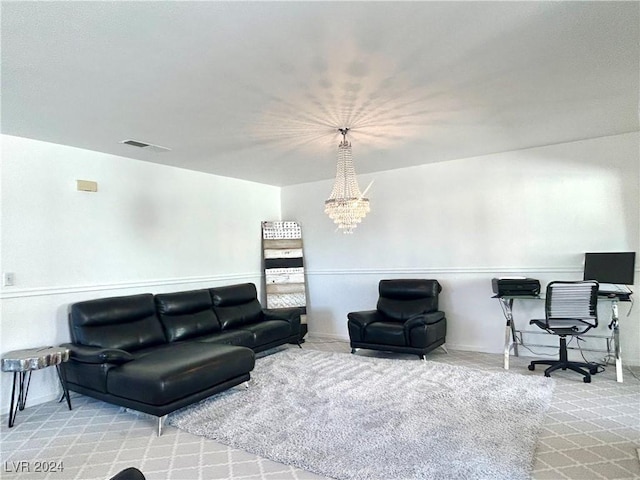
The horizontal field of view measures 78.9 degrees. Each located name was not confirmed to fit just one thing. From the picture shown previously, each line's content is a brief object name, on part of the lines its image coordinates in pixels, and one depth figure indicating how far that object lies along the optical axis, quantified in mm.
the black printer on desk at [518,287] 4156
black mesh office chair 3592
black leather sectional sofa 2943
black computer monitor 3875
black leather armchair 4359
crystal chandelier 3562
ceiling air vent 3824
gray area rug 2285
